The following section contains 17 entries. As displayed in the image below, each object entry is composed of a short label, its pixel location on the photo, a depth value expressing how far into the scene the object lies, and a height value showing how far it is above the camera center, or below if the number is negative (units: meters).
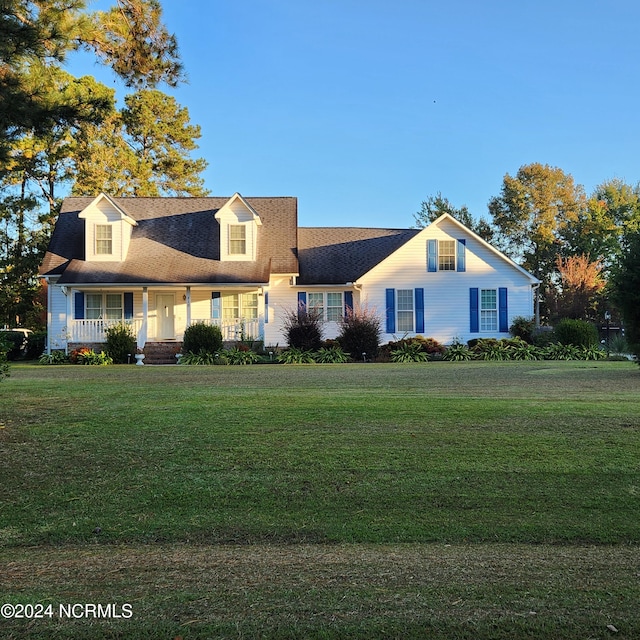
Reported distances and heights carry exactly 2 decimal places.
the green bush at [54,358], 22.42 -0.66
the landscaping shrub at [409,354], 21.95 -0.67
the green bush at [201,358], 20.83 -0.68
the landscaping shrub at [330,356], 21.33 -0.69
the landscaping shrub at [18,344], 25.73 -0.15
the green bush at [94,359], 21.36 -0.68
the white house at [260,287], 24.28 +2.05
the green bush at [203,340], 21.30 -0.06
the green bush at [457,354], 22.23 -0.71
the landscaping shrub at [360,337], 21.94 -0.05
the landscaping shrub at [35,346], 26.66 -0.25
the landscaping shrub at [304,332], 22.30 +0.17
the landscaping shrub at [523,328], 24.30 +0.22
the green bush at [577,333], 22.30 -0.01
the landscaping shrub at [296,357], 21.11 -0.69
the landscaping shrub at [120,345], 21.97 -0.21
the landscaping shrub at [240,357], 20.97 -0.66
